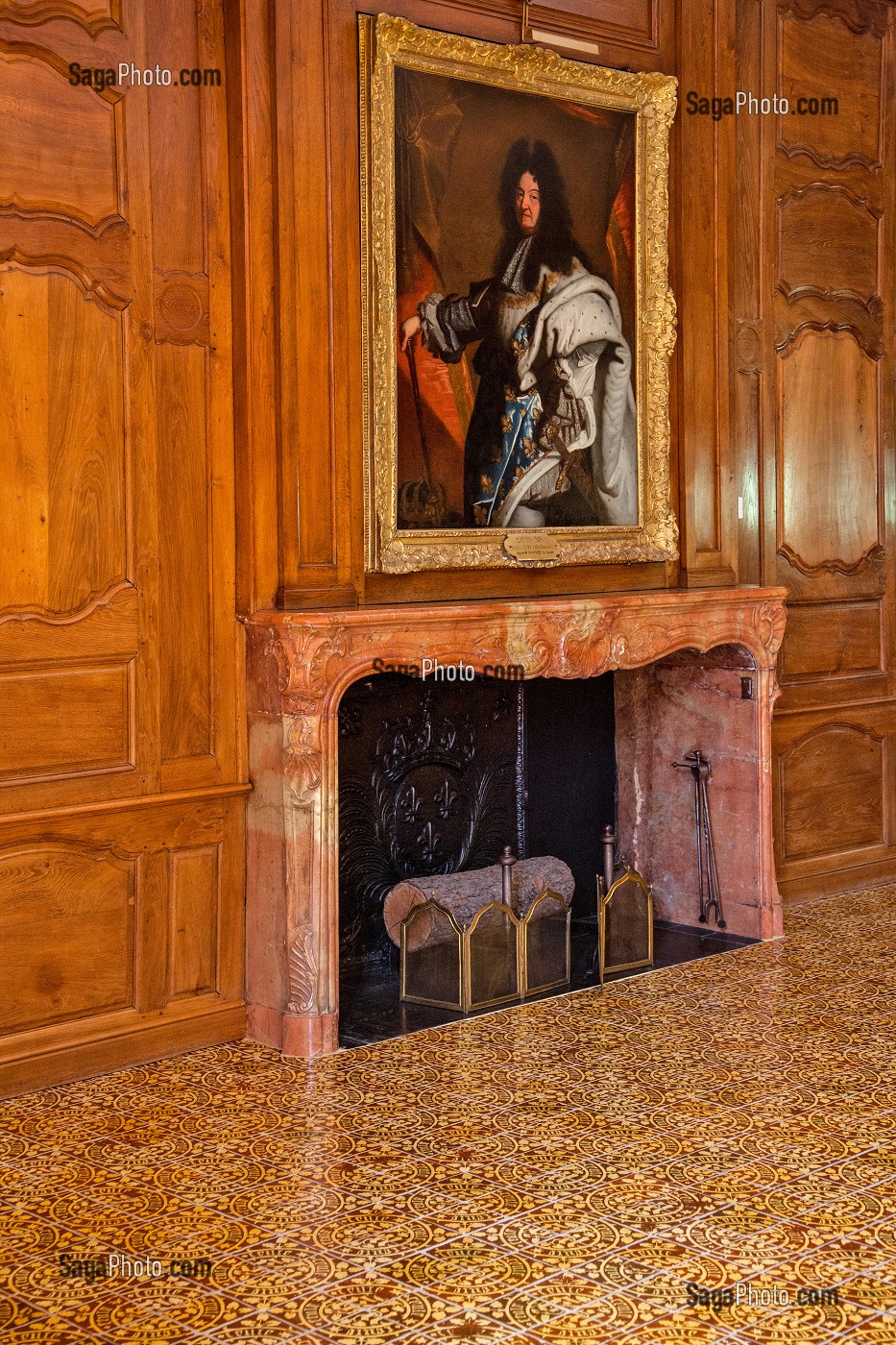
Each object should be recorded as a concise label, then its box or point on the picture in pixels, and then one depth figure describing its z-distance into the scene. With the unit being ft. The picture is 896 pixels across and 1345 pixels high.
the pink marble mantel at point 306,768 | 16.05
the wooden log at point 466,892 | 18.63
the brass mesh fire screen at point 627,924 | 19.22
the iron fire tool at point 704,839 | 21.01
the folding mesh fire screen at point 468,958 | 17.75
